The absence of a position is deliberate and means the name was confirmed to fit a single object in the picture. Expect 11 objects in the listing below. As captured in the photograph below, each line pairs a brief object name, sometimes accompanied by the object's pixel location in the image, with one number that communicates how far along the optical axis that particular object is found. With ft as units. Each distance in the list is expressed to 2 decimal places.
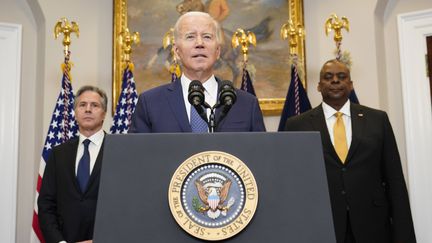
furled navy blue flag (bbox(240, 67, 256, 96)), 17.71
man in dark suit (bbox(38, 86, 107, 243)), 10.46
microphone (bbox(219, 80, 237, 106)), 5.58
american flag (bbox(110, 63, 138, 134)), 16.55
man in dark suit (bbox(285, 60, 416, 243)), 9.79
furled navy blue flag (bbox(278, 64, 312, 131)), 17.19
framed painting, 18.60
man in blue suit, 6.86
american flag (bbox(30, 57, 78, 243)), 15.76
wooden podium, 4.54
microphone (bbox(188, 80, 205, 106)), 5.54
